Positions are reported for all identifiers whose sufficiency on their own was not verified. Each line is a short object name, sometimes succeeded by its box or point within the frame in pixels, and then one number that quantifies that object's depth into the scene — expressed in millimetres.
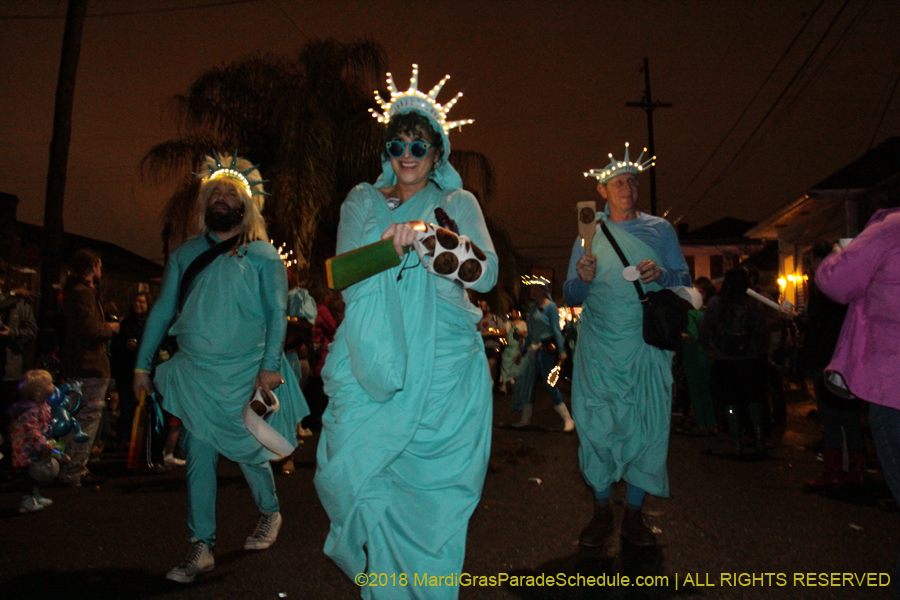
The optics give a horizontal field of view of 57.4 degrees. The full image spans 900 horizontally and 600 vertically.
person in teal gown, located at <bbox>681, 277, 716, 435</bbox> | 10281
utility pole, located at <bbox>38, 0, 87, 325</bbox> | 11625
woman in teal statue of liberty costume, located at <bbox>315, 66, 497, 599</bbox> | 3042
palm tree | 18688
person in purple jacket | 3236
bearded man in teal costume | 4488
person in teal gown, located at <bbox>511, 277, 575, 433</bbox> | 10578
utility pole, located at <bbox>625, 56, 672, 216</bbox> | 36406
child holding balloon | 6016
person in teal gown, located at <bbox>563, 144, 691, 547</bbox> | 5004
